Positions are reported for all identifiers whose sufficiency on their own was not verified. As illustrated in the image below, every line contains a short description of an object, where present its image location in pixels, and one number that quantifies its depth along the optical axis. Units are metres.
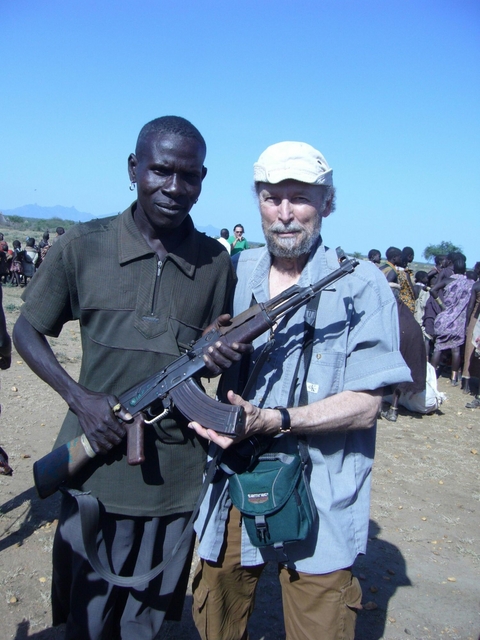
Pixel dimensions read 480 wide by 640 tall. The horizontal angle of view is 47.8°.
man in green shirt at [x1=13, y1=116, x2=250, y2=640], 2.31
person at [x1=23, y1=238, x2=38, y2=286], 18.03
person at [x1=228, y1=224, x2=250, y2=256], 16.48
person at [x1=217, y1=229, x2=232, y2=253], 16.75
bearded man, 2.34
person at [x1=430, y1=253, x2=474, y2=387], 10.14
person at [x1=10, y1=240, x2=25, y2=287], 17.97
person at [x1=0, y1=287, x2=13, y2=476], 3.84
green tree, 58.67
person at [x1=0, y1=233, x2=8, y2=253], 16.10
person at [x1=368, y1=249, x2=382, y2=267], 10.80
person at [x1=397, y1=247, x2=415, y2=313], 8.32
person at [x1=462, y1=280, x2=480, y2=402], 9.99
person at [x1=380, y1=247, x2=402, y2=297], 8.30
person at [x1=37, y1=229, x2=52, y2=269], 19.03
